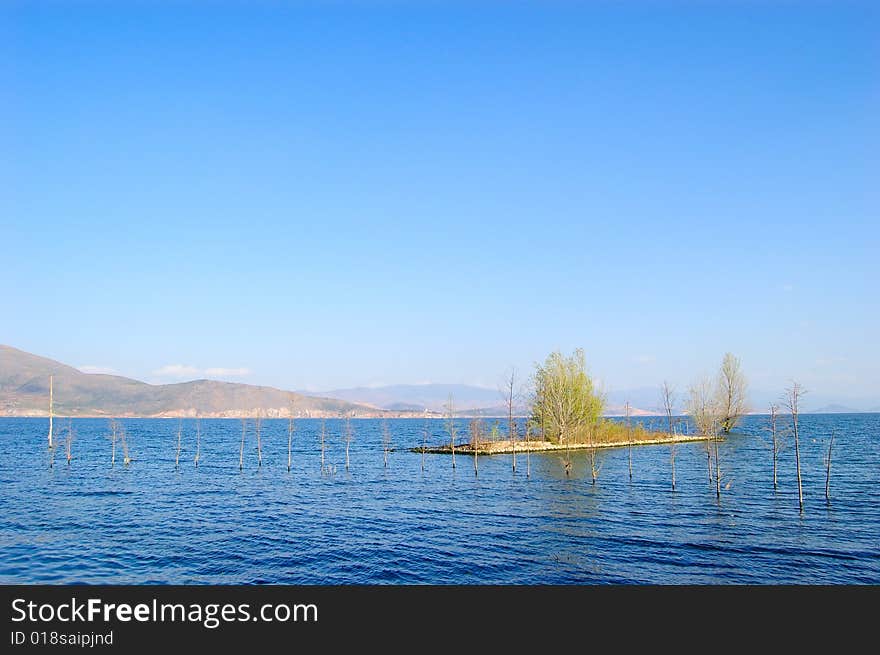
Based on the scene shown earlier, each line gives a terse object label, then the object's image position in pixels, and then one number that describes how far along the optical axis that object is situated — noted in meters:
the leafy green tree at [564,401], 107.06
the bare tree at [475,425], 81.50
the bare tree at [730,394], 148.12
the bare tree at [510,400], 85.62
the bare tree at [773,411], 50.65
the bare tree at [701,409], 129.62
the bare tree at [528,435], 101.06
